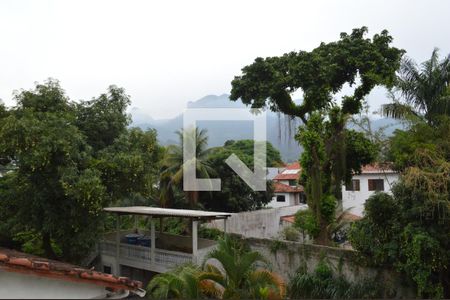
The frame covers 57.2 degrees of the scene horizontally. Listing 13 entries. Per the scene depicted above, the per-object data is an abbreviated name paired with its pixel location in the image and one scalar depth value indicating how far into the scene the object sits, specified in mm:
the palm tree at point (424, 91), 12492
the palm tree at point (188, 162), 22984
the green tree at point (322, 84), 14805
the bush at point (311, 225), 14969
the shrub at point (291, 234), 20688
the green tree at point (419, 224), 9711
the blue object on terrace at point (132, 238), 17106
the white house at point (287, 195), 35062
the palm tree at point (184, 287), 8680
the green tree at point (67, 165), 11797
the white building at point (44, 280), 4285
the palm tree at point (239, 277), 8758
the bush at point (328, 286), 11602
